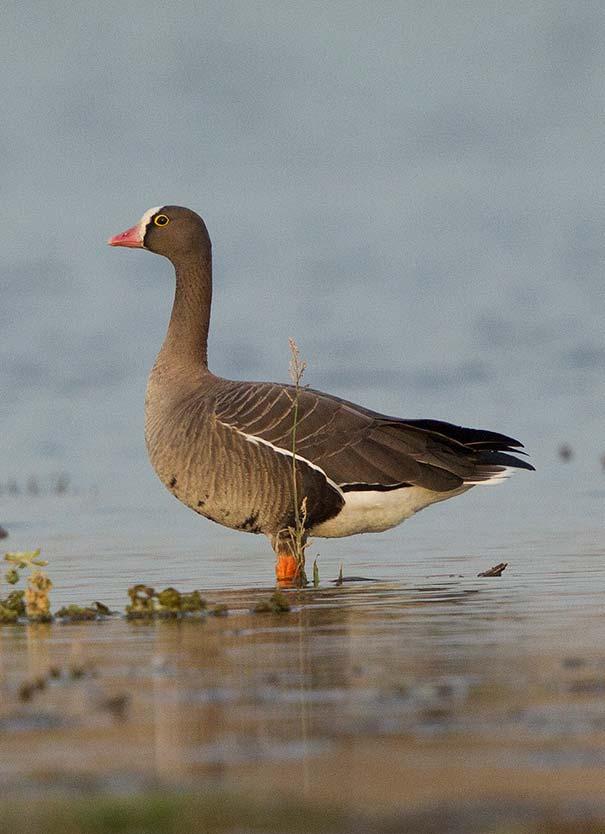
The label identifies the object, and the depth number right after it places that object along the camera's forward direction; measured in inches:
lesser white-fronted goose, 905.5
